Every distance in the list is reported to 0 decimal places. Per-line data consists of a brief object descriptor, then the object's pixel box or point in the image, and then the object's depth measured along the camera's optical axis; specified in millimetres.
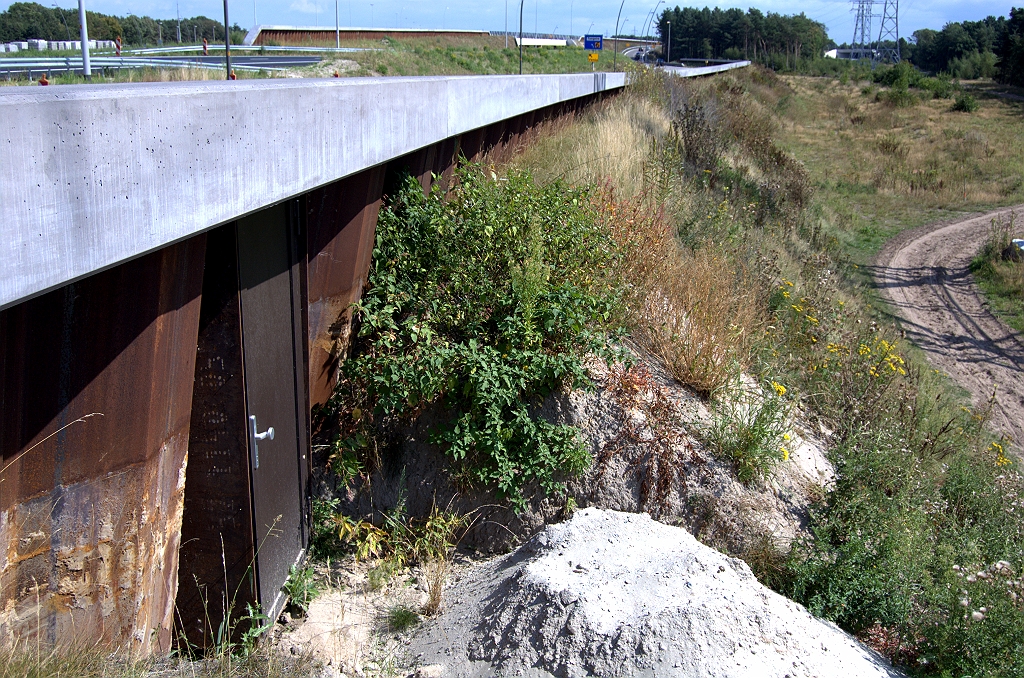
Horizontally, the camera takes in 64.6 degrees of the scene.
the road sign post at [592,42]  29736
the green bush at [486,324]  4738
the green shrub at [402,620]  4047
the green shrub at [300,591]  4191
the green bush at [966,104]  45844
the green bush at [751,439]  5090
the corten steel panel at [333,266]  4765
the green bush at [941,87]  50812
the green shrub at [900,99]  47500
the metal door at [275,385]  3728
